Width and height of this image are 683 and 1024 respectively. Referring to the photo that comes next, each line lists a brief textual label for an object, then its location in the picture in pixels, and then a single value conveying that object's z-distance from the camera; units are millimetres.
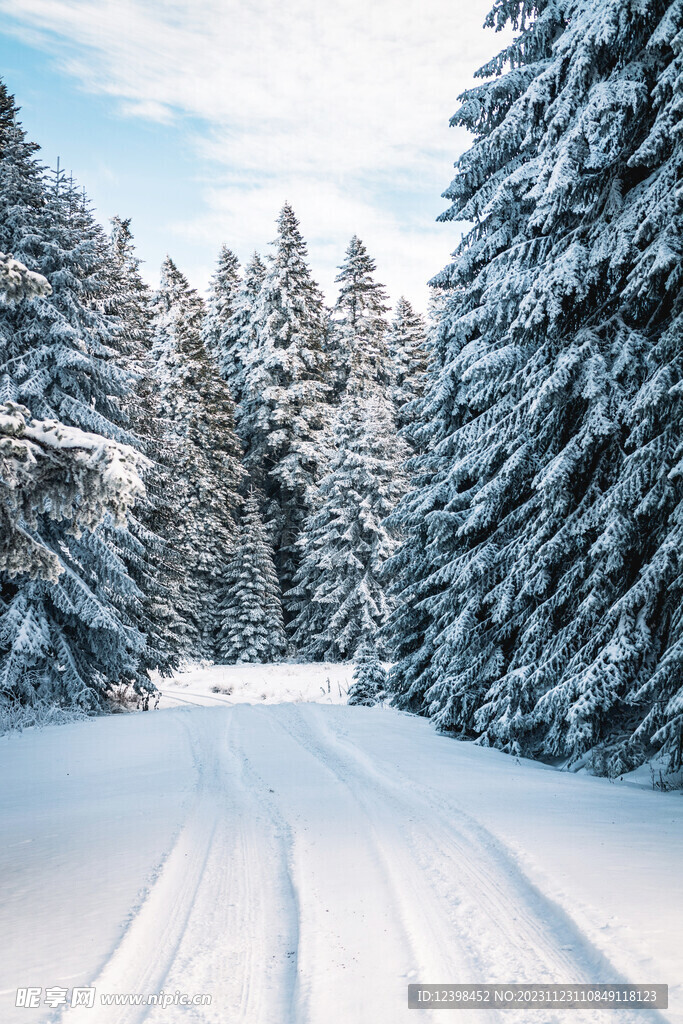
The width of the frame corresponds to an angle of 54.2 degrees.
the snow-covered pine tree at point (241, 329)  38094
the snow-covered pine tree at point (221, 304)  40297
